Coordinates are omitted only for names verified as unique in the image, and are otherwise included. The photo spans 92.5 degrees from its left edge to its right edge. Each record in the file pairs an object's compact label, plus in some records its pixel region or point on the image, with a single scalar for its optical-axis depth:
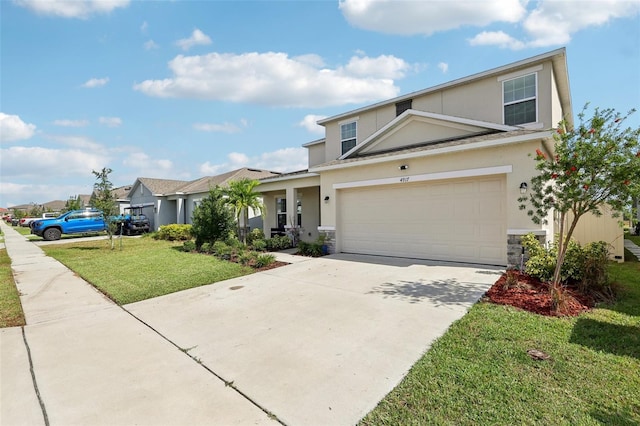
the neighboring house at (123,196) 31.70
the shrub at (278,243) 13.19
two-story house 8.10
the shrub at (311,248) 11.29
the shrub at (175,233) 18.84
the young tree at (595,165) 4.72
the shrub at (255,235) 14.94
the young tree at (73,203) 35.88
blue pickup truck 20.22
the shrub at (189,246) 13.44
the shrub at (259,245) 12.34
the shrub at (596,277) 5.68
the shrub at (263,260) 9.48
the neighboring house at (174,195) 23.48
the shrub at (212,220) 13.66
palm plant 13.34
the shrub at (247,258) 10.07
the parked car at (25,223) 40.50
